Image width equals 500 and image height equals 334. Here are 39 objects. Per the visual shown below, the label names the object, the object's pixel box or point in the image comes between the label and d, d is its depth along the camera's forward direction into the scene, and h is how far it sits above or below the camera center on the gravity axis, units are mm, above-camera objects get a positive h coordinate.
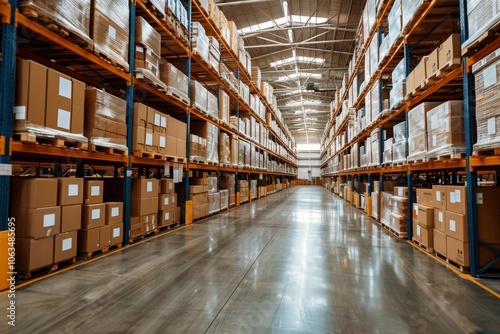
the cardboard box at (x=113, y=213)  4012 -509
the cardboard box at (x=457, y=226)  3291 -545
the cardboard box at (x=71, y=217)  3250 -476
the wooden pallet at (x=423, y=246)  4184 -1030
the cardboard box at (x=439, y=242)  3751 -837
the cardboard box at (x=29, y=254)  2869 -789
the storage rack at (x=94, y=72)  2658 +1605
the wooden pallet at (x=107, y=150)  3678 +397
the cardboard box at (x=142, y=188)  4832 -171
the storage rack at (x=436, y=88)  3189 +1416
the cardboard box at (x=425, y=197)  4215 -248
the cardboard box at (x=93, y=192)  3695 -189
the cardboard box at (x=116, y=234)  4125 -830
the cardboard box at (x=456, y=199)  3338 -220
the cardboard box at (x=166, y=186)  5684 -156
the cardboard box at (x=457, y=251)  3273 -842
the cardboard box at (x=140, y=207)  4816 -494
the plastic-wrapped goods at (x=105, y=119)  3748 +816
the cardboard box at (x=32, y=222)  2891 -469
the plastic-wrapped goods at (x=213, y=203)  7796 -686
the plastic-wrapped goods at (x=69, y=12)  2895 +1825
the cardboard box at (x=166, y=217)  5621 -791
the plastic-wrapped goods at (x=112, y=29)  3751 +2104
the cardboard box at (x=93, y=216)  3629 -501
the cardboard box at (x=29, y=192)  2926 -160
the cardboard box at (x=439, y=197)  3793 -219
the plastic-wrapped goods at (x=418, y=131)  4312 +803
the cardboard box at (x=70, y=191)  3246 -159
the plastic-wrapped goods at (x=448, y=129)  3494 +660
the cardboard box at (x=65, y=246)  3176 -794
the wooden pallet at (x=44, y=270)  2902 -1034
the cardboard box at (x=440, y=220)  3766 -539
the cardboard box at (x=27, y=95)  2789 +820
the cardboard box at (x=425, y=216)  4152 -531
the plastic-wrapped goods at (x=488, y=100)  2789 +836
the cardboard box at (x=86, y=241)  3627 -820
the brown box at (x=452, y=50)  3461 +1624
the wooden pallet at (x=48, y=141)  2751 +396
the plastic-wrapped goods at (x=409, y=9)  4277 +2720
